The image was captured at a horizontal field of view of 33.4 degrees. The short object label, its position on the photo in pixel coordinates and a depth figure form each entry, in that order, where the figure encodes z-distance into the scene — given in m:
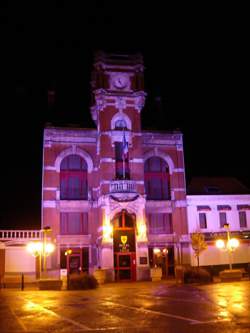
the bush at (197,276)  28.97
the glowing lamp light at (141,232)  37.91
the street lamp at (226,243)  32.77
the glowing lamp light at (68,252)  38.59
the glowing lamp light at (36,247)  31.27
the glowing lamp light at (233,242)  35.31
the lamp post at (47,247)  29.50
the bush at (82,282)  27.02
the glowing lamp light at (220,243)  36.66
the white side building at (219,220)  42.00
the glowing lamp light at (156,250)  40.50
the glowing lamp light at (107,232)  37.16
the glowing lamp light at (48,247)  32.88
